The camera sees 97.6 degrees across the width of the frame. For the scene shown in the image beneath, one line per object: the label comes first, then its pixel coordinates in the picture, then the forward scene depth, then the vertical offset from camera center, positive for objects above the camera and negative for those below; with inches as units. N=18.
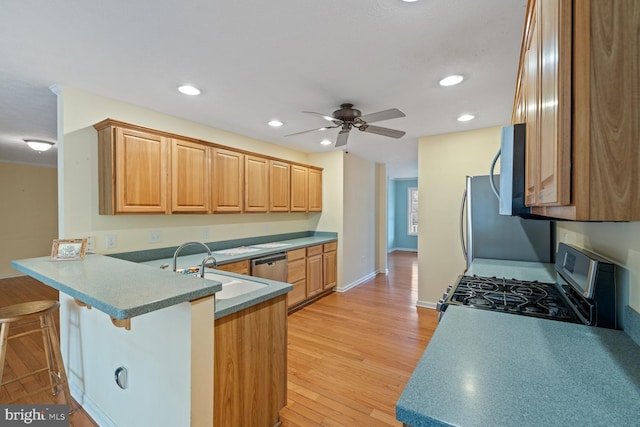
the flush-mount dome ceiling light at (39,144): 148.4 +36.5
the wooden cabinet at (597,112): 20.1 +7.5
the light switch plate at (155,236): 110.3 -9.7
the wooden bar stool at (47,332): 69.2 -31.4
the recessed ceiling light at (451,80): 81.8 +39.4
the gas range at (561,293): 42.7 -17.5
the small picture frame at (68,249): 77.5 -10.6
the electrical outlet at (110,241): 97.2 -10.2
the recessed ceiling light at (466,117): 115.6 +40.0
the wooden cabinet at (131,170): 89.7 +14.1
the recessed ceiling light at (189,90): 89.2 +39.8
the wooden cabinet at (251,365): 55.7 -33.8
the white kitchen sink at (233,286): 76.2 -20.6
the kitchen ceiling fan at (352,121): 96.9 +31.5
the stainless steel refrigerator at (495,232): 95.8 -7.1
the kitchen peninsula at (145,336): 48.1 -25.4
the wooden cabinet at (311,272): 149.4 -34.9
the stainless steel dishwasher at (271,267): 125.3 -25.7
